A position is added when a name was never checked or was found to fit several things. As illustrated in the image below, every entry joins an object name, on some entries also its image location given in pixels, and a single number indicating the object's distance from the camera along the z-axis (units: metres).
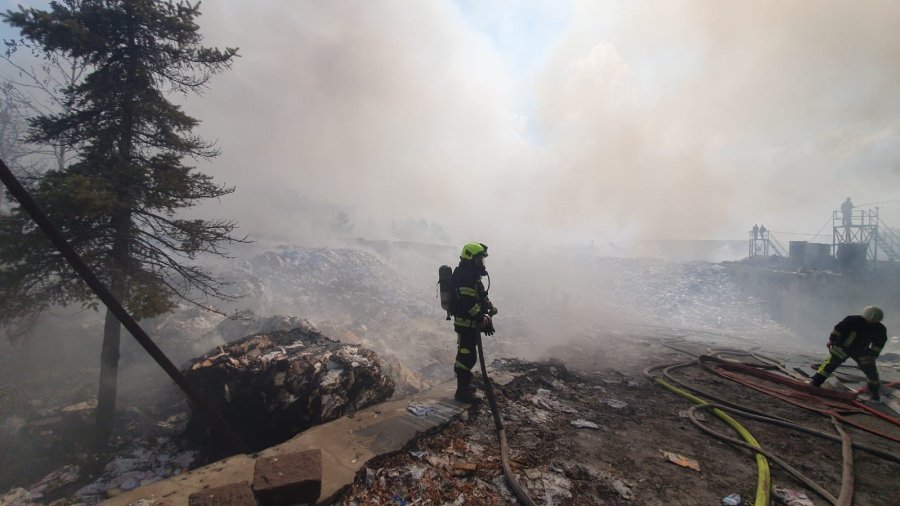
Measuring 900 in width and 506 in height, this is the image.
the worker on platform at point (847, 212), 17.65
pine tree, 5.18
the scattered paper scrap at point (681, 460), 3.03
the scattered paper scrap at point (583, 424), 3.70
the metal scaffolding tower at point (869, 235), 16.97
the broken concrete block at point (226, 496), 2.16
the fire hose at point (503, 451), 2.47
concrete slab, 2.45
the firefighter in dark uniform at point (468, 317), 4.04
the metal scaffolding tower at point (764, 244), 19.03
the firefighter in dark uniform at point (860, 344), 4.89
